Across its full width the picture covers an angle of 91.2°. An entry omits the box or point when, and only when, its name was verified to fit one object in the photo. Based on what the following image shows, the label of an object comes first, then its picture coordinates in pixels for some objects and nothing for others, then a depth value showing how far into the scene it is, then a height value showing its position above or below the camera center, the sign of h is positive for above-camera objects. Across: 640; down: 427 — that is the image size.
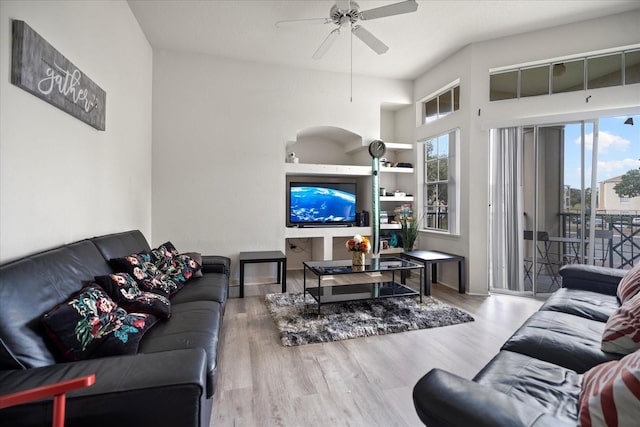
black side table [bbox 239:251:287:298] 3.89 -0.61
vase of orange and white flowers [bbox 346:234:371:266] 3.49 -0.42
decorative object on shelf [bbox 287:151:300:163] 4.78 +0.80
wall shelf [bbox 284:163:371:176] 4.66 +0.62
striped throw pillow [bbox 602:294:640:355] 1.41 -0.56
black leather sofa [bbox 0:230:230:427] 0.99 -0.57
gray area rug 2.72 -1.06
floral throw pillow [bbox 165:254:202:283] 2.71 -0.53
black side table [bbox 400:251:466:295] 3.91 -0.63
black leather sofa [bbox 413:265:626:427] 0.91 -0.66
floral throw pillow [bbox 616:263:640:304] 1.88 -0.47
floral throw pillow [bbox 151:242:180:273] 2.69 -0.42
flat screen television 4.93 +0.12
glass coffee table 3.17 -0.87
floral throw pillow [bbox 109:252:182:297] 2.18 -0.46
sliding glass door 3.60 +0.09
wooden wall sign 1.56 +0.79
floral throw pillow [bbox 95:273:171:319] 1.78 -0.51
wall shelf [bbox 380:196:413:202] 5.08 +0.19
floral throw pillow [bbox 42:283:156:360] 1.27 -0.52
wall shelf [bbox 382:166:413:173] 5.12 +0.67
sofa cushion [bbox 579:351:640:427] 0.73 -0.47
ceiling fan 2.66 +1.76
